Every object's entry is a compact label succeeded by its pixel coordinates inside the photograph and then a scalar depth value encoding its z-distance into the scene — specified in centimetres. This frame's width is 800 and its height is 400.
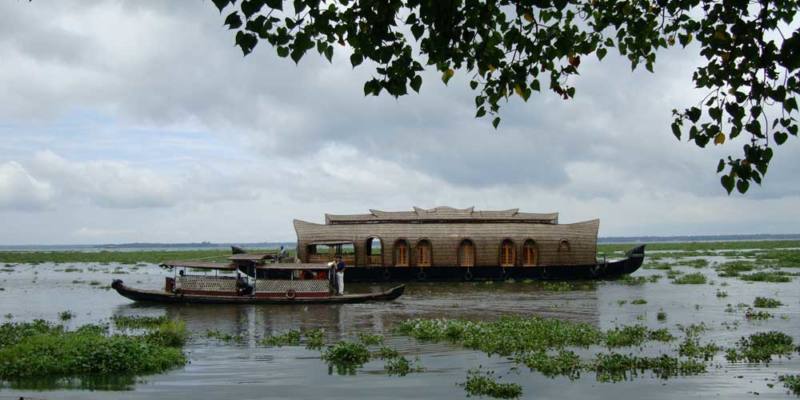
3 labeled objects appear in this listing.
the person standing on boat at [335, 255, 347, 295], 2966
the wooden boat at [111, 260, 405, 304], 2756
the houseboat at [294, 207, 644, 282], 3875
